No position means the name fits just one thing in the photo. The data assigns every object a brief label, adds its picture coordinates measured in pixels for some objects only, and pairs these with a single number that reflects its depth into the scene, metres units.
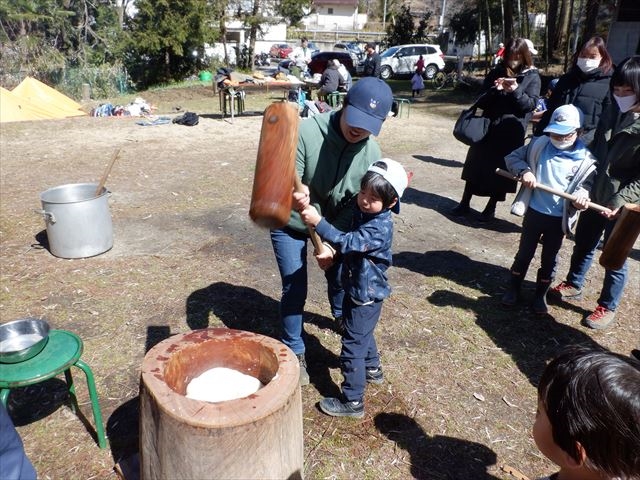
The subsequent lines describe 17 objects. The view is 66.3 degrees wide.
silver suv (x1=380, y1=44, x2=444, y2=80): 24.72
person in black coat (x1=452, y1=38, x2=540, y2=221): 4.93
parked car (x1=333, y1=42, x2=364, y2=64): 29.08
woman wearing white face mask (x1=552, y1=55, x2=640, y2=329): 3.04
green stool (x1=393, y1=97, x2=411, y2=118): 13.29
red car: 33.38
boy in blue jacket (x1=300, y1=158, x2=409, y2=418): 2.29
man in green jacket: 2.33
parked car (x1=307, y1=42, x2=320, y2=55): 31.56
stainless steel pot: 4.27
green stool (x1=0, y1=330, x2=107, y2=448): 2.00
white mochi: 1.97
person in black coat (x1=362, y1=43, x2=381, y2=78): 13.55
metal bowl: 2.38
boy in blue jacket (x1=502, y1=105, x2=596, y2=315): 3.33
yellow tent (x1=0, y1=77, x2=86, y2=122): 11.87
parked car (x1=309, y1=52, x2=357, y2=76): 24.17
